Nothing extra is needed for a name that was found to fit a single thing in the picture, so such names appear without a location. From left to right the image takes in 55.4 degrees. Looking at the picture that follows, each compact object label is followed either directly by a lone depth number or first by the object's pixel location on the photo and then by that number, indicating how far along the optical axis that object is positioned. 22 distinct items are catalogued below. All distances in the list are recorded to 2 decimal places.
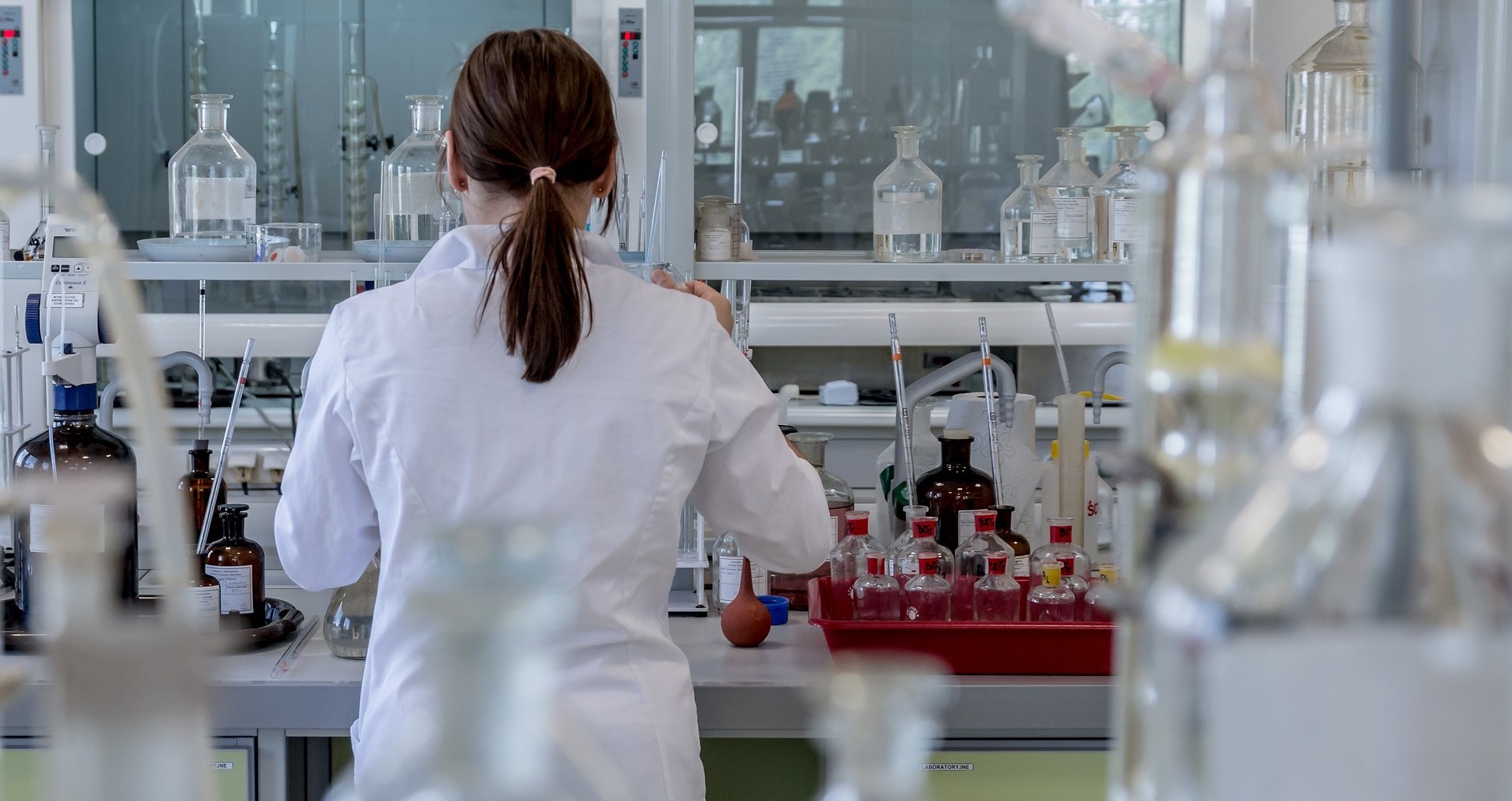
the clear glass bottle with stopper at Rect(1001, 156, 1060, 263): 2.38
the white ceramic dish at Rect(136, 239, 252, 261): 2.28
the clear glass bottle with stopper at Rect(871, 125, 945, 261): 2.38
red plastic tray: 1.94
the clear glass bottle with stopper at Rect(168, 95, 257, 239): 2.33
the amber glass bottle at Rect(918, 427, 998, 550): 2.25
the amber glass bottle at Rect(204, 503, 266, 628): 2.04
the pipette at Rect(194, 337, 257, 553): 2.07
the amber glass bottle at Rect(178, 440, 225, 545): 2.18
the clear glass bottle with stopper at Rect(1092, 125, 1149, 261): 2.33
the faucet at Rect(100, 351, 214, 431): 2.21
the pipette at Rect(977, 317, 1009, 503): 2.25
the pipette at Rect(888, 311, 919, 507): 2.33
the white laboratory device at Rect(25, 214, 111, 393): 2.04
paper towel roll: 2.46
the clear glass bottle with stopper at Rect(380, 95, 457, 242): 2.29
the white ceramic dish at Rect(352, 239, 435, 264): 2.27
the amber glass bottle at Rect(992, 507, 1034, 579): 2.17
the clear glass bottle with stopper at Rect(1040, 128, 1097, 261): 2.37
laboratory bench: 1.87
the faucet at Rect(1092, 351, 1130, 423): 2.36
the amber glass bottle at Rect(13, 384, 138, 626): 1.94
